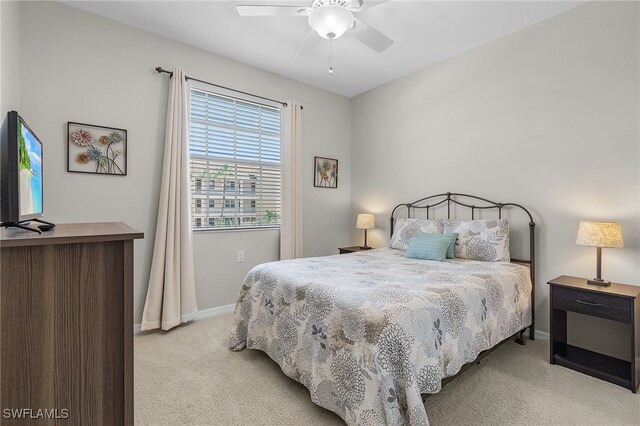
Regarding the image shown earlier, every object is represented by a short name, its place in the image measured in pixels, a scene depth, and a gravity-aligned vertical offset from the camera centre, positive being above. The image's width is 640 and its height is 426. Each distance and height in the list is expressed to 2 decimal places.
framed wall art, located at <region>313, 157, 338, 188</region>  4.18 +0.54
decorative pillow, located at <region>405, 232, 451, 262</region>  2.77 -0.35
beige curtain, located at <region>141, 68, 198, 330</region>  2.84 -0.26
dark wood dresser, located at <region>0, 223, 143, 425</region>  0.88 -0.37
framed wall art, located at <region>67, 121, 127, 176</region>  2.54 +0.53
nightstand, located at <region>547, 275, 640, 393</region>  1.94 -0.72
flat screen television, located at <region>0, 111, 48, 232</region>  1.02 +0.13
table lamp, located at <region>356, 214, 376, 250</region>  4.04 -0.16
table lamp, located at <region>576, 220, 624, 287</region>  2.12 -0.19
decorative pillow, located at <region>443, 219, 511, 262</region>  2.67 -0.28
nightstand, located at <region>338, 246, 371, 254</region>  3.99 -0.53
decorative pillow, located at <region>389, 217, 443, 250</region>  3.15 -0.21
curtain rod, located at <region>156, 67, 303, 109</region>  2.92 +1.36
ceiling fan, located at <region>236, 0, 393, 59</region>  2.02 +1.37
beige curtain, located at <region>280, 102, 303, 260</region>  3.77 +0.31
